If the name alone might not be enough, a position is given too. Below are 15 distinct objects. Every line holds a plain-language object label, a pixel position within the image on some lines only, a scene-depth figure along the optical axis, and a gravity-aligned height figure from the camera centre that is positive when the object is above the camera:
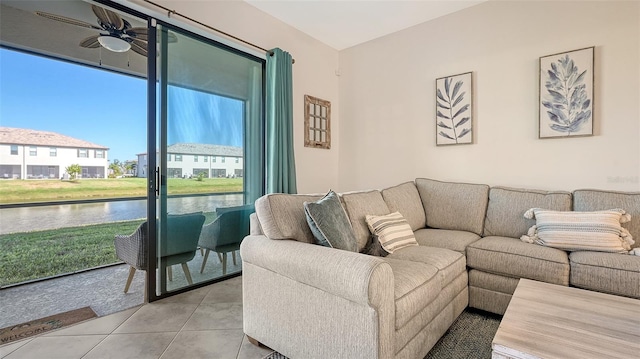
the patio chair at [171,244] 2.29 -0.58
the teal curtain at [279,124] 2.86 +0.53
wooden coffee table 0.94 -0.58
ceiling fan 2.22 +1.27
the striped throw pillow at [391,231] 1.98 -0.40
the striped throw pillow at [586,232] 1.85 -0.37
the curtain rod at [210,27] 2.17 +1.29
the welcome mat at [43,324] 1.78 -1.03
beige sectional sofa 1.21 -0.53
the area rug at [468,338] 1.57 -0.99
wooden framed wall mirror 3.44 +0.68
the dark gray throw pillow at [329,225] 1.61 -0.29
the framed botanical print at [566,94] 2.32 +0.70
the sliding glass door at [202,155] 2.28 +0.19
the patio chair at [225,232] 2.60 -0.54
